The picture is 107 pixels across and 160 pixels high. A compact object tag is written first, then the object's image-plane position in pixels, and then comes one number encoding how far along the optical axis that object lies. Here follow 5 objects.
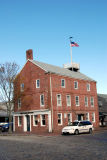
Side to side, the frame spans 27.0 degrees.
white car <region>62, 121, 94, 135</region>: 26.75
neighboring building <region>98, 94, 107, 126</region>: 48.36
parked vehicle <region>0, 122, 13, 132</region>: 39.36
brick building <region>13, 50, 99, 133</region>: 34.25
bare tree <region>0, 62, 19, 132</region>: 32.66
